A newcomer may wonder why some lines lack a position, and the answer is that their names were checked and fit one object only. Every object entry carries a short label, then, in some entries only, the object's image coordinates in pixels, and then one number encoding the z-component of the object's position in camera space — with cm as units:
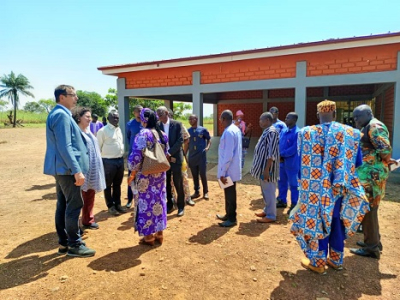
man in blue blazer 305
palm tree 3644
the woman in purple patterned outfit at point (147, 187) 338
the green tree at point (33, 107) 6848
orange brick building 673
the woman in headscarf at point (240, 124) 791
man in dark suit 470
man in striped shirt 426
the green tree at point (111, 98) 2831
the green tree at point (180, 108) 3127
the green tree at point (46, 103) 6853
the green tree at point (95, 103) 3052
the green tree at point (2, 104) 3842
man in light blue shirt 409
